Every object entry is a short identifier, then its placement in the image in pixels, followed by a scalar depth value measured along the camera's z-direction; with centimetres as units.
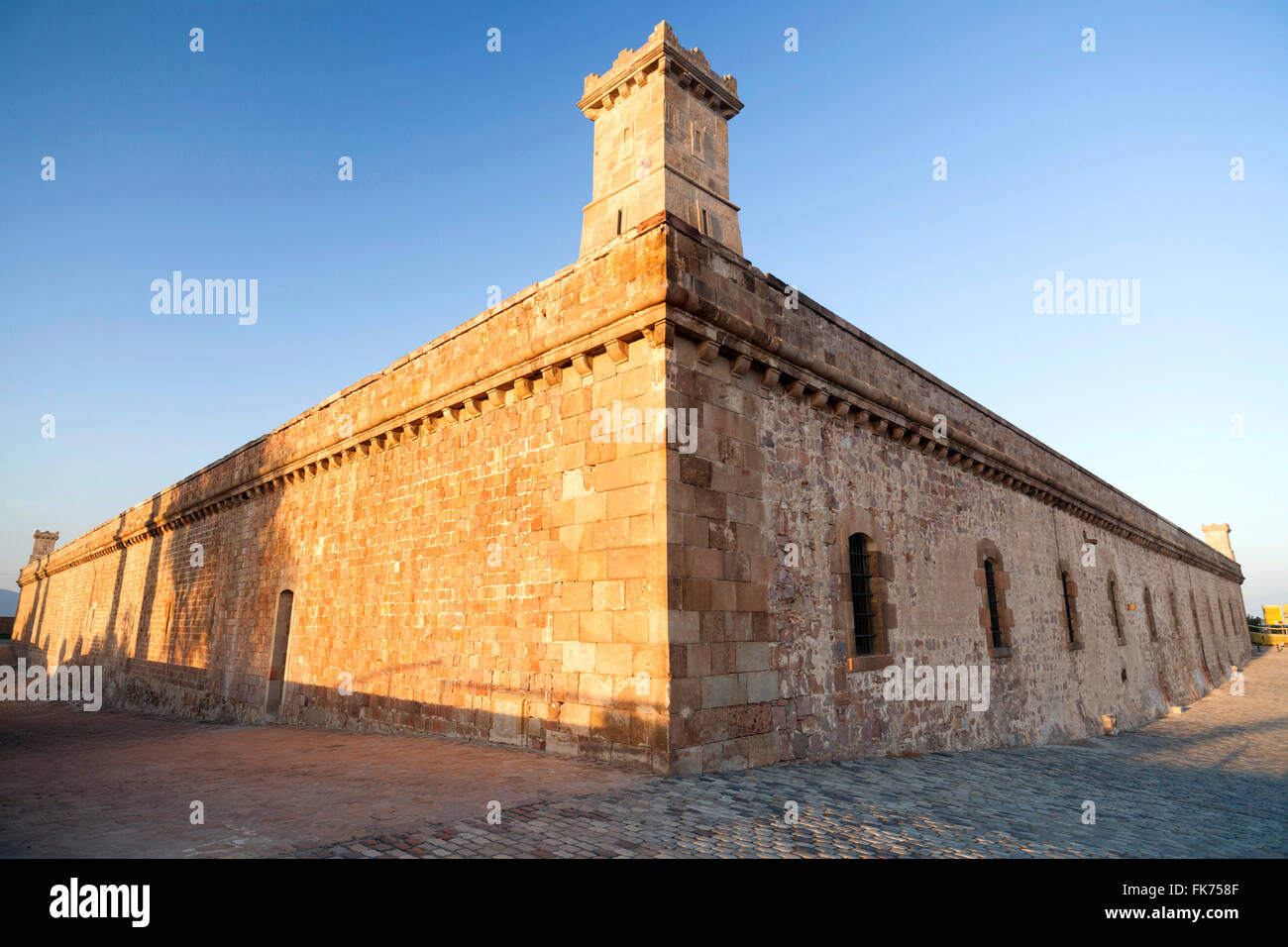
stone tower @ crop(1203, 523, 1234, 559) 4397
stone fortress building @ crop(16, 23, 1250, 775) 638
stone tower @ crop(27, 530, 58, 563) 4519
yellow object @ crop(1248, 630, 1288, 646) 4347
